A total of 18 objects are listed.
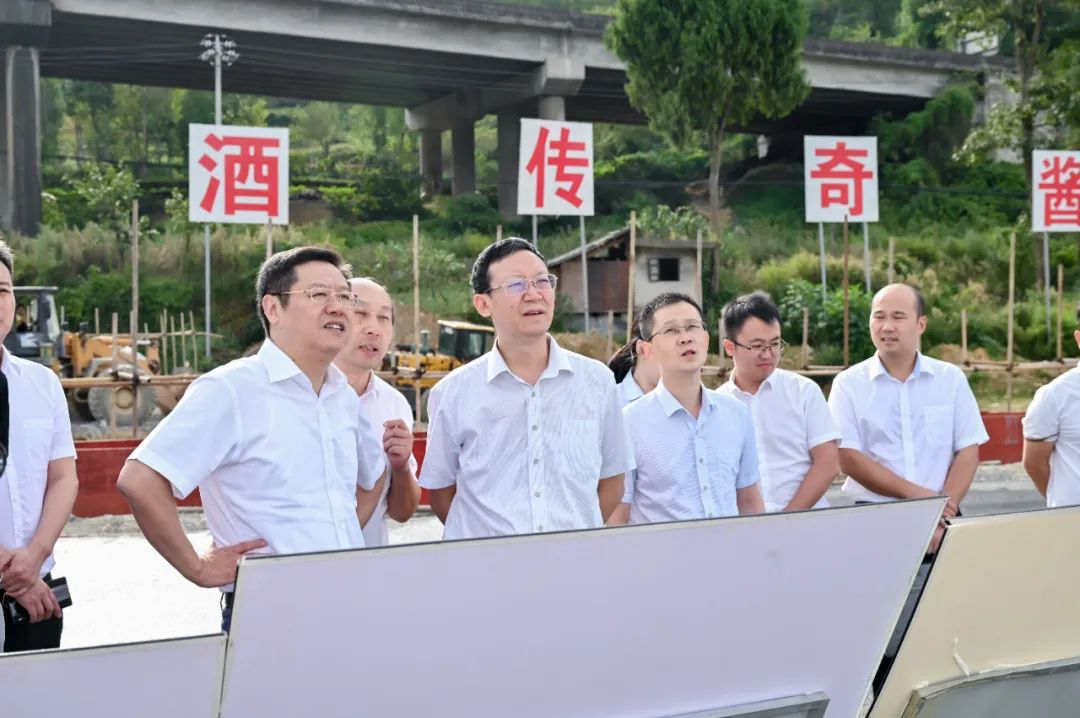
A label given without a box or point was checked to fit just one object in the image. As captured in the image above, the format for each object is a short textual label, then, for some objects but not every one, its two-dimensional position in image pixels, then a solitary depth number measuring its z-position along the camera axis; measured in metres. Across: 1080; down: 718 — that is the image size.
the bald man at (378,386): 3.29
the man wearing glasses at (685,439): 3.48
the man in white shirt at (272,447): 2.50
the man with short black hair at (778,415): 3.98
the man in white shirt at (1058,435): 3.95
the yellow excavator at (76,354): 14.68
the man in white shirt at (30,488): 2.89
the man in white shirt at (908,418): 4.03
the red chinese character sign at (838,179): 14.82
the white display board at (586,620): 1.63
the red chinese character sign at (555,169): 11.54
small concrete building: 22.81
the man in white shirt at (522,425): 3.04
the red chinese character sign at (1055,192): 14.71
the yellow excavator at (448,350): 15.53
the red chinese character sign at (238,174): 11.40
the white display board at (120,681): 1.51
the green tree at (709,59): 24.16
